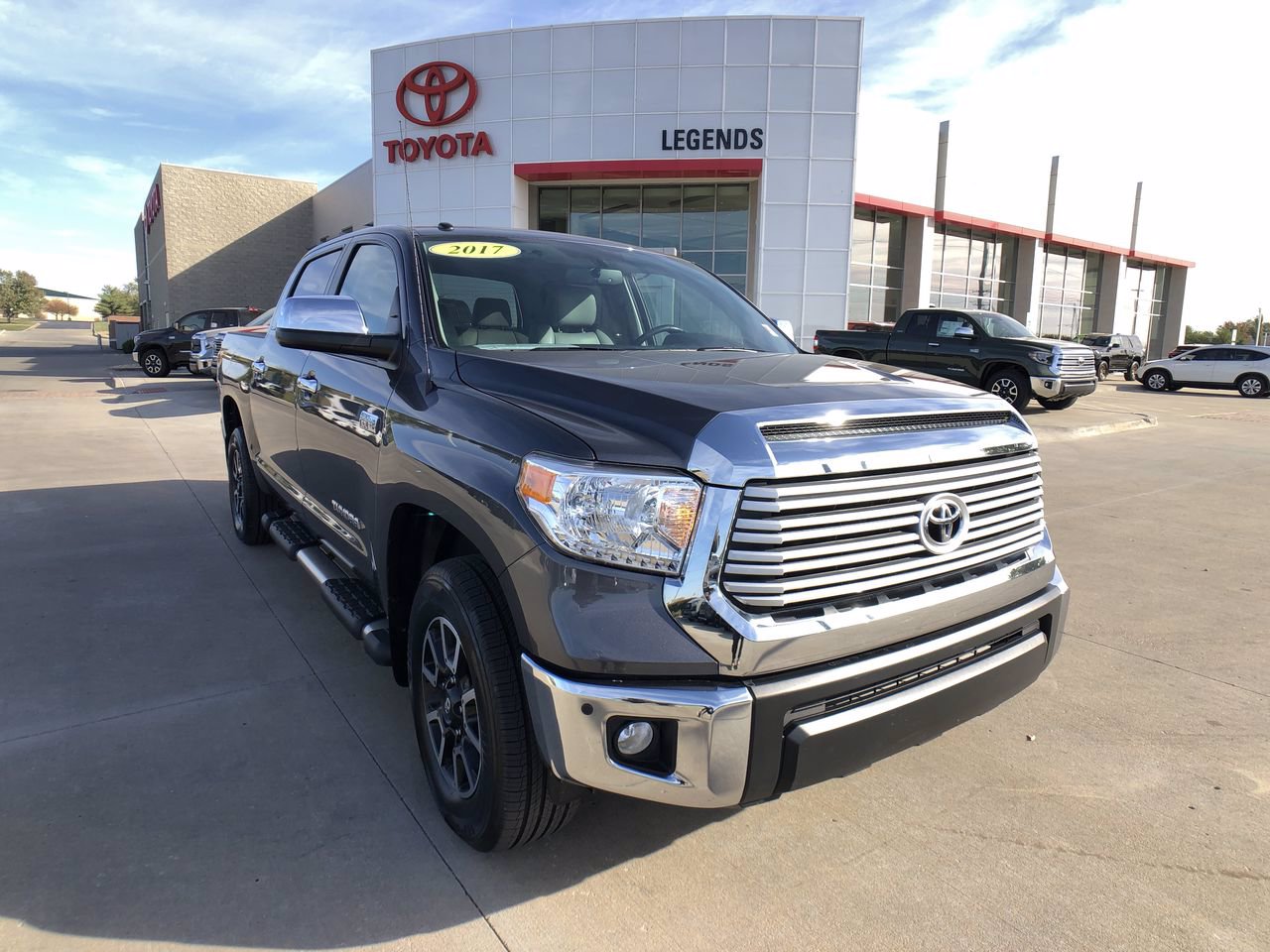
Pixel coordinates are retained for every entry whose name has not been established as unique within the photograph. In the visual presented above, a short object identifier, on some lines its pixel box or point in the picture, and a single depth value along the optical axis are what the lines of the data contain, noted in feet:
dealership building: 68.39
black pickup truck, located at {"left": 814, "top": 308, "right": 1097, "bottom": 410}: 47.34
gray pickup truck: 6.22
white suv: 81.87
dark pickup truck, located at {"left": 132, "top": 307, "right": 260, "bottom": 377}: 67.72
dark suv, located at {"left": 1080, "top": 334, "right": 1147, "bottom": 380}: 95.76
